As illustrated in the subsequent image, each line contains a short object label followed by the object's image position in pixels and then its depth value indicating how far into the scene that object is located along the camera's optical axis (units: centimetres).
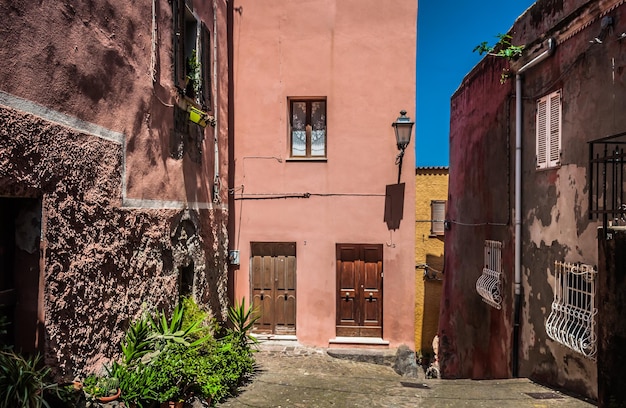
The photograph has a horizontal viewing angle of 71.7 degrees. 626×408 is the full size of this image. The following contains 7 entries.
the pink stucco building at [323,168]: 879
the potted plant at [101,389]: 397
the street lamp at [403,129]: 837
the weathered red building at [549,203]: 503
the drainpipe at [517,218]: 711
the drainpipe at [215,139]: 805
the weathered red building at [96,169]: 353
